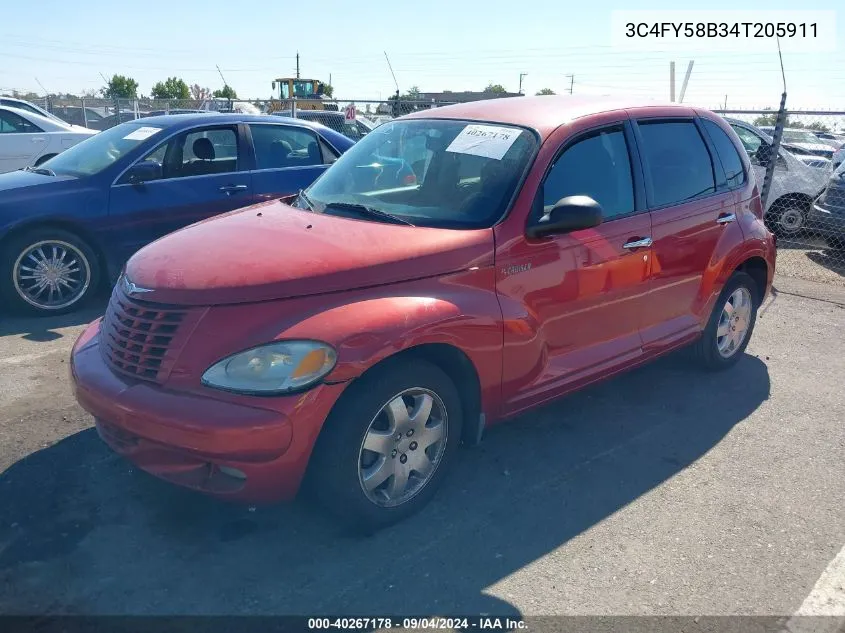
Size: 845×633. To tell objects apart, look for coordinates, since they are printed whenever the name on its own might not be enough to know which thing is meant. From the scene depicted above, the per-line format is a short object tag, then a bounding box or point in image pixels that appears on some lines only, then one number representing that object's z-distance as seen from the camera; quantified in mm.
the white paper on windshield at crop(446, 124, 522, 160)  3758
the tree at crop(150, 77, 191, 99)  61250
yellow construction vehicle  34219
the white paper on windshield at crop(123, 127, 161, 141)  6621
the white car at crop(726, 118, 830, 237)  10773
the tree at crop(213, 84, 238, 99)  48319
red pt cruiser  2842
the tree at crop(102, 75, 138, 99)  63156
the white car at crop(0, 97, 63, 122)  13953
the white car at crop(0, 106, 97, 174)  11094
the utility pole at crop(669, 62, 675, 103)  10992
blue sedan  6051
